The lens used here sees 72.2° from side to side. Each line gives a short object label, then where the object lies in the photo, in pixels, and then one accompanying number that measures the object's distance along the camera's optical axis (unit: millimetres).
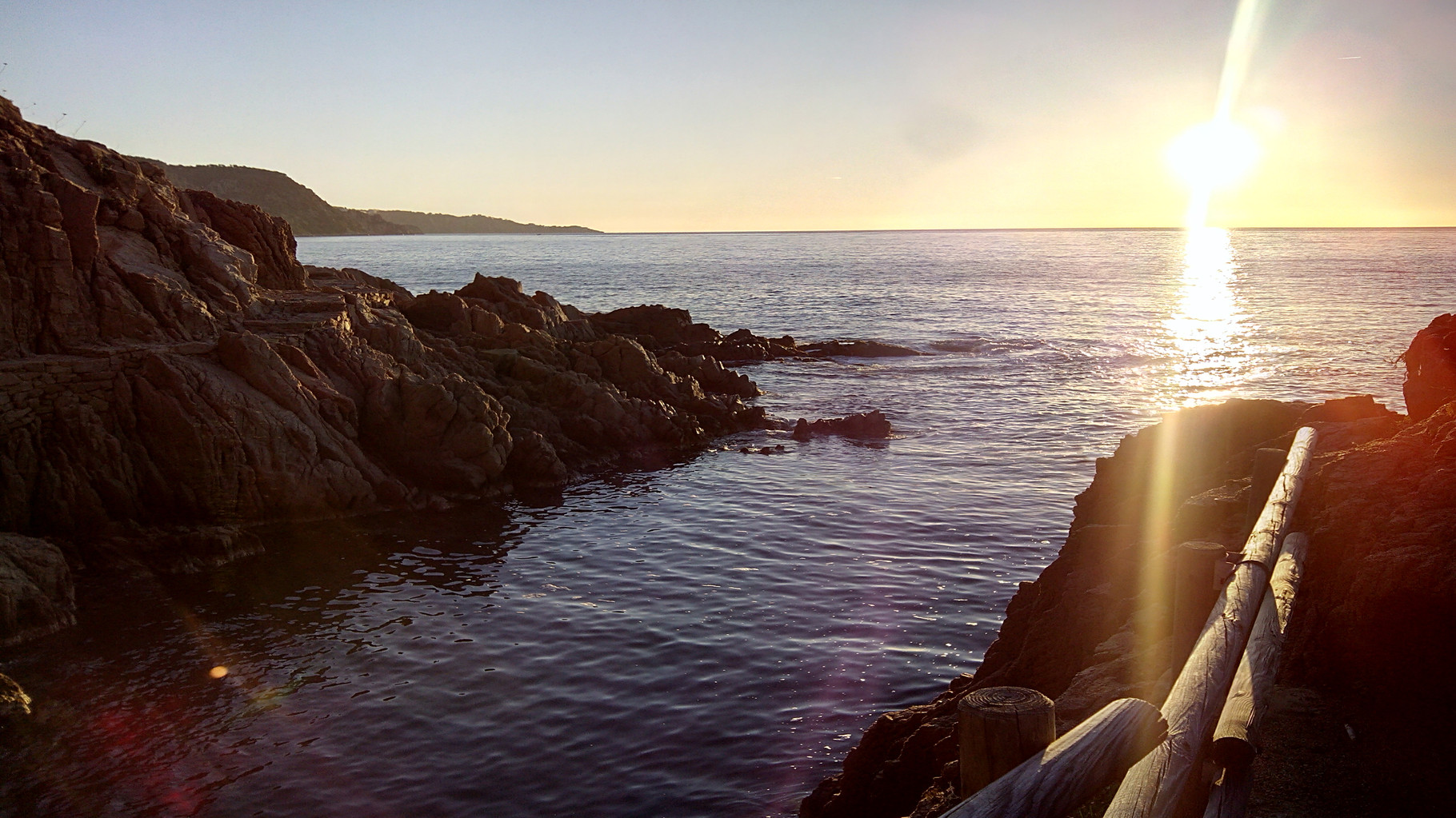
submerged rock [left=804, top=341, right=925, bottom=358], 44500
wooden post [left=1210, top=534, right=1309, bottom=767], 4383
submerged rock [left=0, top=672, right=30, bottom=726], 10227
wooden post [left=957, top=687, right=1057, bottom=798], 3947
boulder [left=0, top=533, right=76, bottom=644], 12336
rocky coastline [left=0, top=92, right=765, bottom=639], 16000
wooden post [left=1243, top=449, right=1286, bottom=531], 7826
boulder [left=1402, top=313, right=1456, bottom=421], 9406
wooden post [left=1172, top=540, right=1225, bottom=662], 5652
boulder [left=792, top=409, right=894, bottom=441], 25938
